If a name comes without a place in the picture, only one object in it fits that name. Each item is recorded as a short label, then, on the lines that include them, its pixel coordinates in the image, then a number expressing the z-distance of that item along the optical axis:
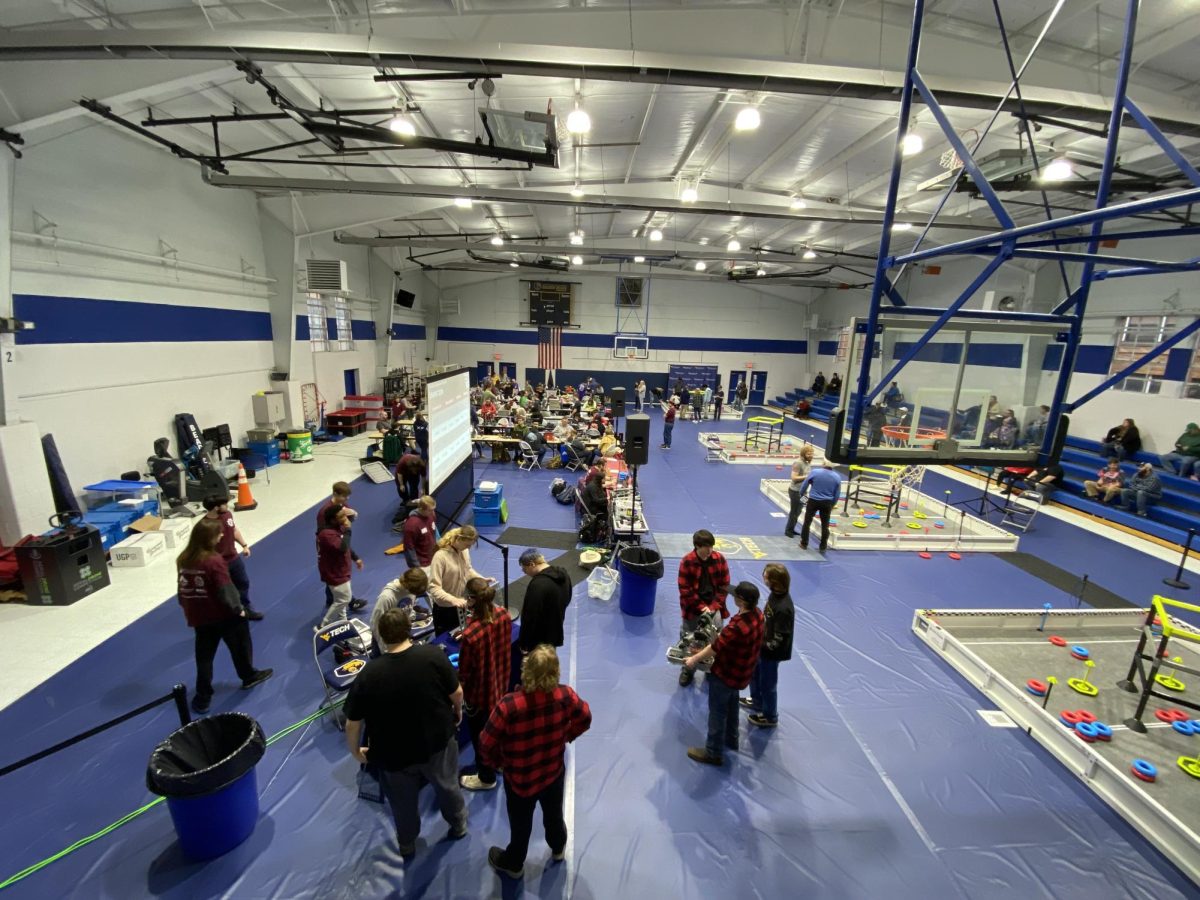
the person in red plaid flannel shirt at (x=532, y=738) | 2.60
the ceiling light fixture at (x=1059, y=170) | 6.84
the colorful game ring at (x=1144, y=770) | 3.75
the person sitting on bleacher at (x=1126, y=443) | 11.10
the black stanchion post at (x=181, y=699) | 3.07
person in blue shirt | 7.62
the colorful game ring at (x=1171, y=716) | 4.38
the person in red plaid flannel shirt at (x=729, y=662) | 3.49
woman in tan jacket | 4.49
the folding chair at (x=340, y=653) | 4.14
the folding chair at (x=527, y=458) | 12.42
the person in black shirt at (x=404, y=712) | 2.67
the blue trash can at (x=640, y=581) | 5.74
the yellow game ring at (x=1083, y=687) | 4.69
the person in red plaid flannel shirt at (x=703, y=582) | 4.62
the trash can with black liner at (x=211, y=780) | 2.90
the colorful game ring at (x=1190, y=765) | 3.80
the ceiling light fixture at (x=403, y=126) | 6.83
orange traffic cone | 8.81
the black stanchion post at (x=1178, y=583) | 7.18
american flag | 24.88
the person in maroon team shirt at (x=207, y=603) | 3.81
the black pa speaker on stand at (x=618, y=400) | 14.23
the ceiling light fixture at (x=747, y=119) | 6.23
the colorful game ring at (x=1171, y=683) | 4.72
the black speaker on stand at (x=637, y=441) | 7.53
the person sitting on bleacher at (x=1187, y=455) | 9.81
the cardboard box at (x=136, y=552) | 6.64
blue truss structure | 2.89
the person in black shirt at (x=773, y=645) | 3.88
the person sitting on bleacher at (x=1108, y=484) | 10.09
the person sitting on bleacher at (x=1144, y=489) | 9.51
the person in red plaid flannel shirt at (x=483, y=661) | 3.30
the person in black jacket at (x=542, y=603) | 3.89
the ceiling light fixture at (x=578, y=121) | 6.12
